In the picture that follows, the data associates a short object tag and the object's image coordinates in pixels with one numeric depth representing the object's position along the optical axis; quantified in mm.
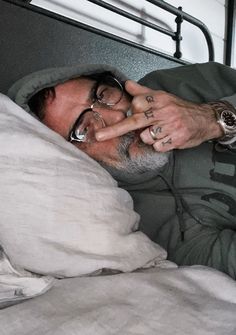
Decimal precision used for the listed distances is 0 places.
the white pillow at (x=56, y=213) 567
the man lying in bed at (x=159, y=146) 790
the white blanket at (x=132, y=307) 445
